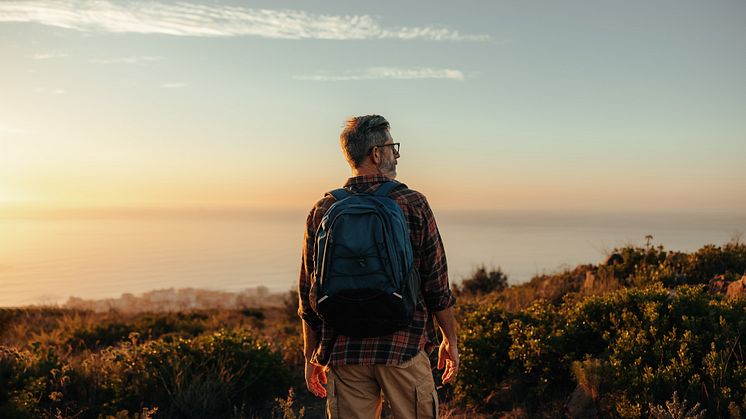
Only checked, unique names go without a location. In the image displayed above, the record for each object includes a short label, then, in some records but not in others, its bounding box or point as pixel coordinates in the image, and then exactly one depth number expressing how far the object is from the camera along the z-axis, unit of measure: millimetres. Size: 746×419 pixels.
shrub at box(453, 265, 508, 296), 14602
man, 2984
